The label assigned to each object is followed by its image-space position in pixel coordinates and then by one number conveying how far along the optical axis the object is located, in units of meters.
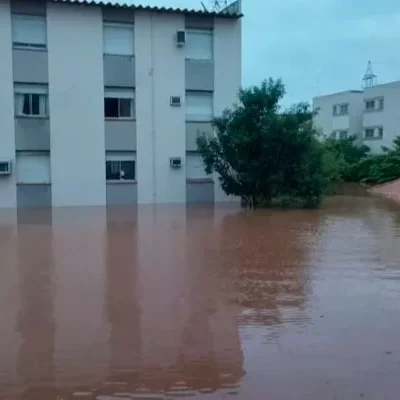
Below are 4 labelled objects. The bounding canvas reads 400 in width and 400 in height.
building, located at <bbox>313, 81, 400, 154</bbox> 48.53
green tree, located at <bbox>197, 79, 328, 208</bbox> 21.88
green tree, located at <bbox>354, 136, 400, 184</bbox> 39.69
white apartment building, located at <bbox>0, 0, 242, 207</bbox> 23.91
